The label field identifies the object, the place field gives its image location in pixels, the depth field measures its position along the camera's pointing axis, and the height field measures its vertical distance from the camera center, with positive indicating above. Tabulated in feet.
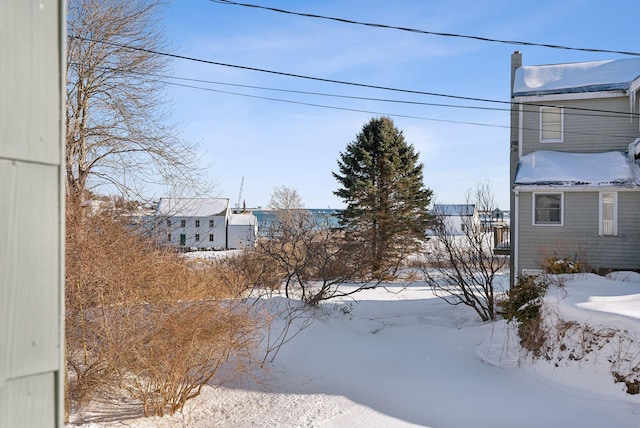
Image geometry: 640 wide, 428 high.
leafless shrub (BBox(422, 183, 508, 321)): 39.99 -3.97
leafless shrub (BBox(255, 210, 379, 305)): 40.63 -4.85
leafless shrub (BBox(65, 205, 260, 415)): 19.30 -5.31
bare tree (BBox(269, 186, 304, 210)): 122.41 +2.97
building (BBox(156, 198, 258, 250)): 140.36 -4.95
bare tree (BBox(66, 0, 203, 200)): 39.50 +11.17
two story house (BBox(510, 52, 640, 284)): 42.04 +4.16
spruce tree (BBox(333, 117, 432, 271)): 81.66 +3.75
